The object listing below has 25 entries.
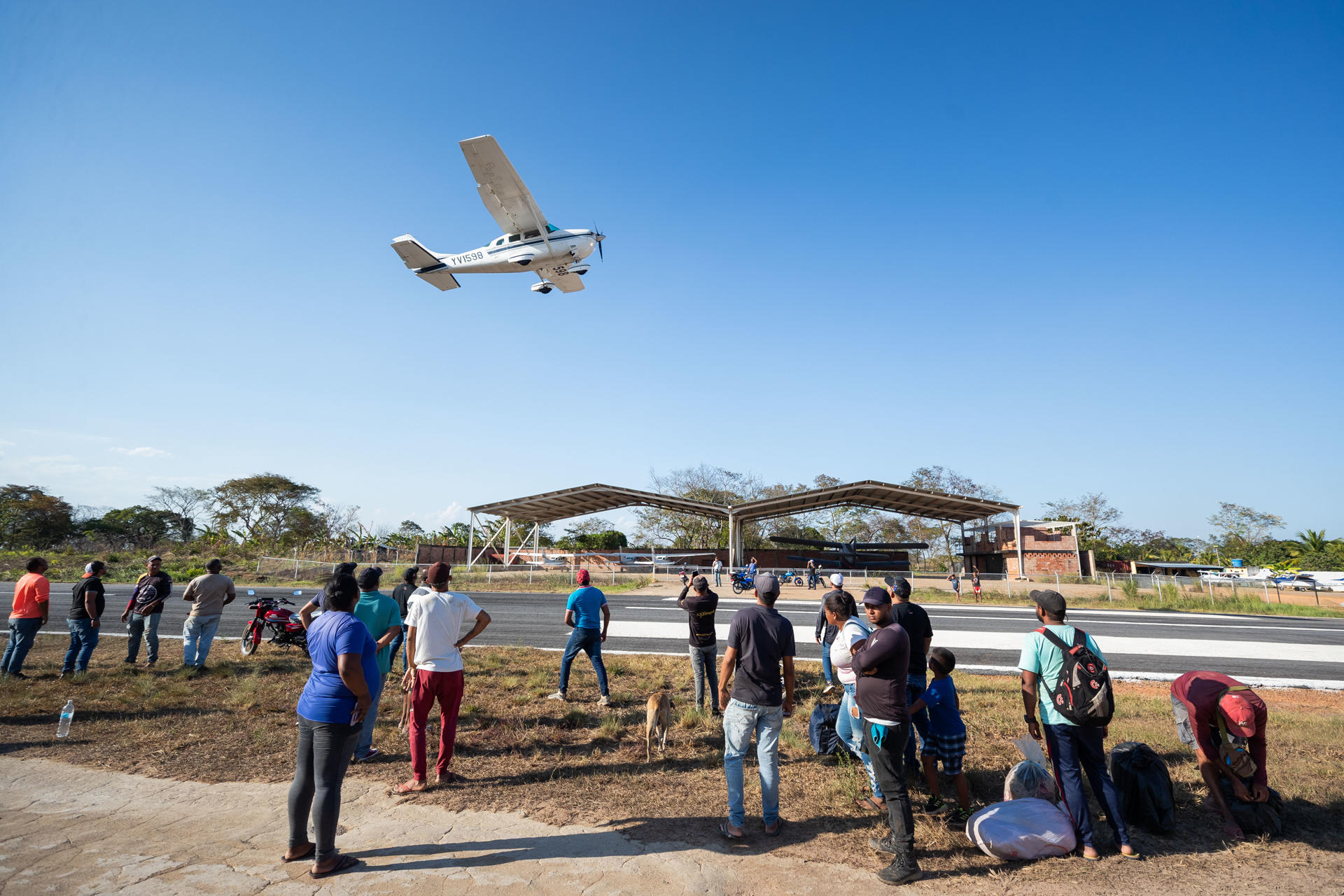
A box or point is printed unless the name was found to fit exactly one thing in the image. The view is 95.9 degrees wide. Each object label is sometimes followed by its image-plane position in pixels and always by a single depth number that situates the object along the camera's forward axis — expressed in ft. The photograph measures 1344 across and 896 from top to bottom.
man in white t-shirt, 17.67
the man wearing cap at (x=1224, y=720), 15.16
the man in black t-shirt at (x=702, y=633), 24.66
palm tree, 167.02
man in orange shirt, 28.19
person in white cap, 24.43
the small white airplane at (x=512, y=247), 46.88
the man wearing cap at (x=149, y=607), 32.35
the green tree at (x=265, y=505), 171.83
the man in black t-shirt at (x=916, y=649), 17.48
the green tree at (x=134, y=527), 175.94
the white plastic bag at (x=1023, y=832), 14.16
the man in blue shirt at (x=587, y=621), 26.32
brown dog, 20.89
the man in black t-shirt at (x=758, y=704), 15.03
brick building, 118.32
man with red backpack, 14.06
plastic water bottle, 21.90
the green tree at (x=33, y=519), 162.20
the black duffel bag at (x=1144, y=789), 15.53
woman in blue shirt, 12.92
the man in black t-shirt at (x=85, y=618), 29.68
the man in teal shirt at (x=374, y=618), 20.24
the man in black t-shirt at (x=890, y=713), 13.76
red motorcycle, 38.75
